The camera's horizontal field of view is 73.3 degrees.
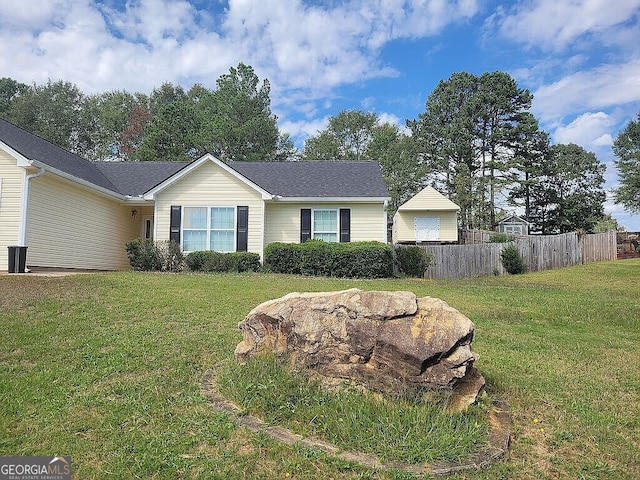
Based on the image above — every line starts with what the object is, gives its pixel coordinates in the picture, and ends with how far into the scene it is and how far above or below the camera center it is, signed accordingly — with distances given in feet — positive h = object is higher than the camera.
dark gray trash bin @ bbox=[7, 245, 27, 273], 40.27 -0.51
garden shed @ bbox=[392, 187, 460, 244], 90.58 +7.75
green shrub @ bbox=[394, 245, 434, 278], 57.62 -0.50
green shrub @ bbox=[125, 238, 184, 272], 50.85 -0.05
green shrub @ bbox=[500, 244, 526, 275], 61.00 -0.17
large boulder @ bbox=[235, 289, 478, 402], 13.24 -2.64
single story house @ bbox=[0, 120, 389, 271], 42.78 +6.08
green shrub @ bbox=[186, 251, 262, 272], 50.72 -0.63
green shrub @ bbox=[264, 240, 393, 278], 50.34 -0.29
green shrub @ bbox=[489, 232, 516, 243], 70.51 +3.47
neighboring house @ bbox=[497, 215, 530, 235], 114.01 +9.02
